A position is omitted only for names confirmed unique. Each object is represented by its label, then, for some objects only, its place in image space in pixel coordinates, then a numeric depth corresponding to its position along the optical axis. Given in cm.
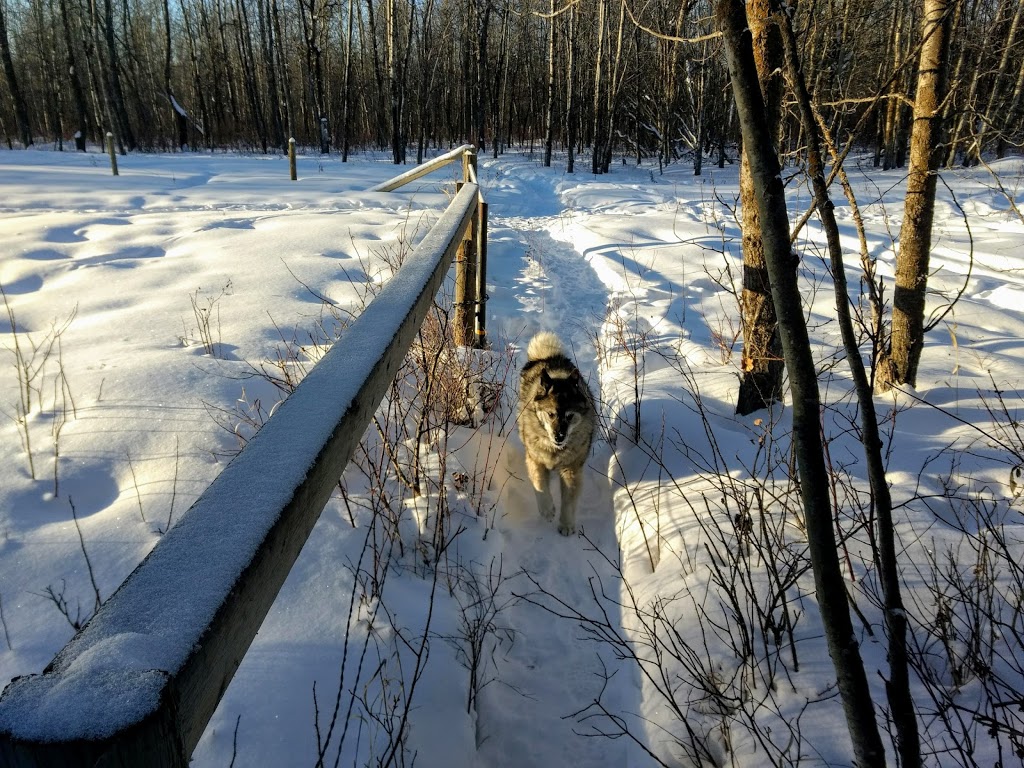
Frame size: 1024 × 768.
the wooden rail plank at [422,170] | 691
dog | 355
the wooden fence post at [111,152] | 1482
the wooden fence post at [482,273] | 499
